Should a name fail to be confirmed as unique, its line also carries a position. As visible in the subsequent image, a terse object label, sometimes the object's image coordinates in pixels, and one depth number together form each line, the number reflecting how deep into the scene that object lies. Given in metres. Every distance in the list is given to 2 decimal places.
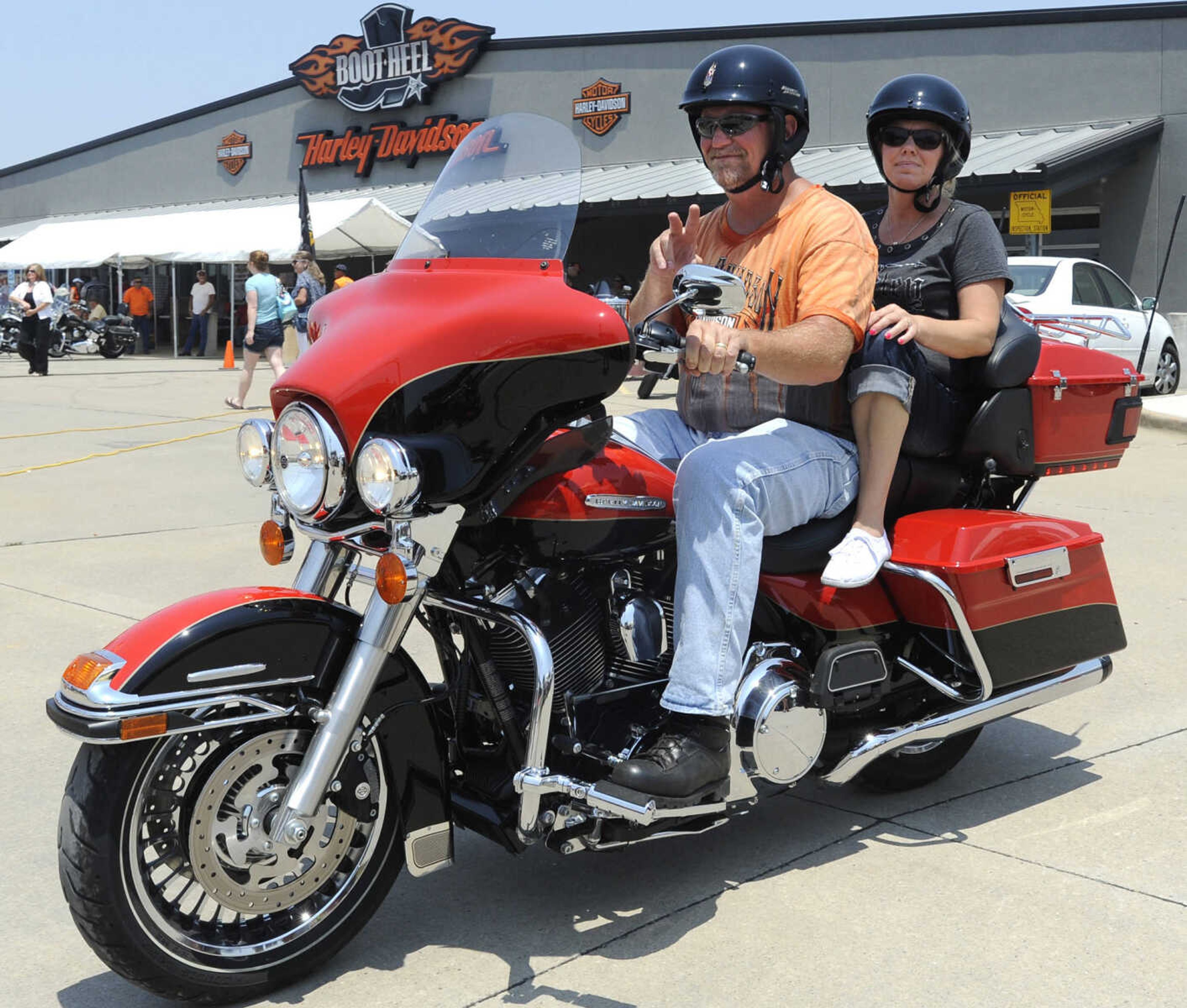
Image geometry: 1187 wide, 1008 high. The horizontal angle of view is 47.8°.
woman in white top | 20.19
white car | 14.45
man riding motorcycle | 3.12
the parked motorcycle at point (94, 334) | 27.06
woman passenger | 3.45
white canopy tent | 25.30
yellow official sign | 15.59
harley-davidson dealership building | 21.27
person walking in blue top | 15.05
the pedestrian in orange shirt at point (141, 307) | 30.38
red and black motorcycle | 2.68
